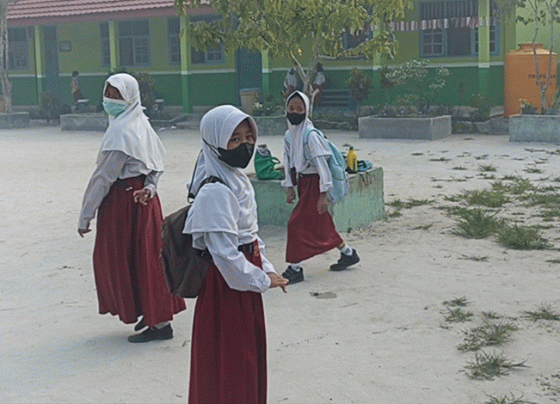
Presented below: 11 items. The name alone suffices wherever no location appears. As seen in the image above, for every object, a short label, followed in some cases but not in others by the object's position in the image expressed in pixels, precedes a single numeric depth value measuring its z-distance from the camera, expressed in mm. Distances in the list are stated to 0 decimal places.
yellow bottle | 8945
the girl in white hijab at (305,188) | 6902
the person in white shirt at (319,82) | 20547
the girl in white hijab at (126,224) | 5496
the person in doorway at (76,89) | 23953
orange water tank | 18156
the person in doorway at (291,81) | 20056
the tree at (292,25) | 8578
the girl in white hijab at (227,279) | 3666
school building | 19438
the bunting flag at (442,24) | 18422
